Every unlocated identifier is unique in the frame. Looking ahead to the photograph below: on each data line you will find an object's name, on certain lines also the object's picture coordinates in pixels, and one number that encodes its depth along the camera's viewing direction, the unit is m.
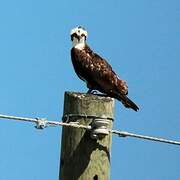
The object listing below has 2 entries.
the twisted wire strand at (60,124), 9.82
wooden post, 9.73
